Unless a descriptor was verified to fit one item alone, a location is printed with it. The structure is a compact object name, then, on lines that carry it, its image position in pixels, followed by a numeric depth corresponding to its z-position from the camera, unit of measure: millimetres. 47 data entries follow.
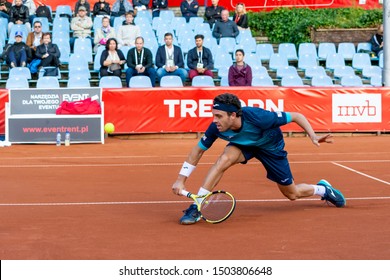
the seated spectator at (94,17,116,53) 22516
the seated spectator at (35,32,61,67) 21312
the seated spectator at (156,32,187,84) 20967
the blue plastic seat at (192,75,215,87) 20547
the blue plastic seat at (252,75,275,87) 21141
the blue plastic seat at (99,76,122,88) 20406
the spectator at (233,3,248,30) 24062
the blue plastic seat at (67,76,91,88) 20672
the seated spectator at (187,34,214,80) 20936
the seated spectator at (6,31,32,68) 21578
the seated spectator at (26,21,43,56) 22094
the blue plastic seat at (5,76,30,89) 20438
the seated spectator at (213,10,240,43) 23547
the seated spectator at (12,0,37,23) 24641
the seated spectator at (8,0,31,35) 23547
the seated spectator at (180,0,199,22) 24844
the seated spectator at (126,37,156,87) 20422
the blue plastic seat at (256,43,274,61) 23562
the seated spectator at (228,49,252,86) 20219
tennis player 8328
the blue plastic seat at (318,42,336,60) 24047
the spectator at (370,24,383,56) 24172
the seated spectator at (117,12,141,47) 22391
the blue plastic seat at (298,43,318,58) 23666
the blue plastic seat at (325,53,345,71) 23250
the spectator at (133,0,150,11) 25088
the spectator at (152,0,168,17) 25422
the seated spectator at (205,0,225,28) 24312
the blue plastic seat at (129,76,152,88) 20297
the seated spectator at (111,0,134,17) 24750
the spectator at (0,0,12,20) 24391
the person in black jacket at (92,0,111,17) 24406
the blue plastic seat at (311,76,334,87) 21484
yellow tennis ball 19406
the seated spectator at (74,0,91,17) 24125
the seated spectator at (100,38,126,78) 20906
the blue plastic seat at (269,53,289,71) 22955
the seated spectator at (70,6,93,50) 23094
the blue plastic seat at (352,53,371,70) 23516
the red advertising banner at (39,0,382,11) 26656
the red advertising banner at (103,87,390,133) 19719
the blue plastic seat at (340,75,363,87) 21672
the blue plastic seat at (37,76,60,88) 20359
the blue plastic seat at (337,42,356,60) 24188
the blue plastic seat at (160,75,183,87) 20359
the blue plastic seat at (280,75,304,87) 21438
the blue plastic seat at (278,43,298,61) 23609
